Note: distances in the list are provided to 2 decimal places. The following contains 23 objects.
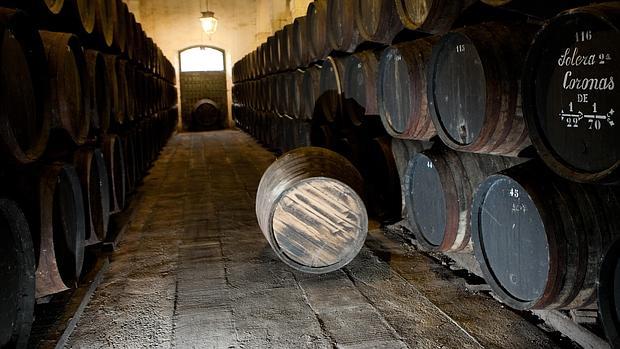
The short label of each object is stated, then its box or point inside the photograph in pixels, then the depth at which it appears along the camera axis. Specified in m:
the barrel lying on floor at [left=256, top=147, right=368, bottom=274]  3.35
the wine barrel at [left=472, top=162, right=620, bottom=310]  2.07
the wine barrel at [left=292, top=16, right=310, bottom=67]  6.85
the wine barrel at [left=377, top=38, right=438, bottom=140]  3.53
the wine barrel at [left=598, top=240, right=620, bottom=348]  1.85
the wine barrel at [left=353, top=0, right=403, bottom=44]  4.08
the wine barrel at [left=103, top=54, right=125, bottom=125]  4.84
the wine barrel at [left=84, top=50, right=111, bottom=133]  4.02
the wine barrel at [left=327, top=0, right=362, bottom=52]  4.93
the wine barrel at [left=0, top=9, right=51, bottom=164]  2.28
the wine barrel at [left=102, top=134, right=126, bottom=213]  4.67
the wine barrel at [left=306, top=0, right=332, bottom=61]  5.90
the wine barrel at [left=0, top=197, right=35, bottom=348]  2.22
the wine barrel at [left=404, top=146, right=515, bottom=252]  3.12
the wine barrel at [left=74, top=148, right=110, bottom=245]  3.57
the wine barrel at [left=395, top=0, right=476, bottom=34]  3.15
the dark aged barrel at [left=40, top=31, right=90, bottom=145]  2.98
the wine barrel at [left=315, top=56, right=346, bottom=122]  5.41
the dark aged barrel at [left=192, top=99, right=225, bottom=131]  18.56
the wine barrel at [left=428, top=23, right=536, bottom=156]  2.50
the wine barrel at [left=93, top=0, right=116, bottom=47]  4.42
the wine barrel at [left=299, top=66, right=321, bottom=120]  6.38
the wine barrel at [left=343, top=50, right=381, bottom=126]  4.61
